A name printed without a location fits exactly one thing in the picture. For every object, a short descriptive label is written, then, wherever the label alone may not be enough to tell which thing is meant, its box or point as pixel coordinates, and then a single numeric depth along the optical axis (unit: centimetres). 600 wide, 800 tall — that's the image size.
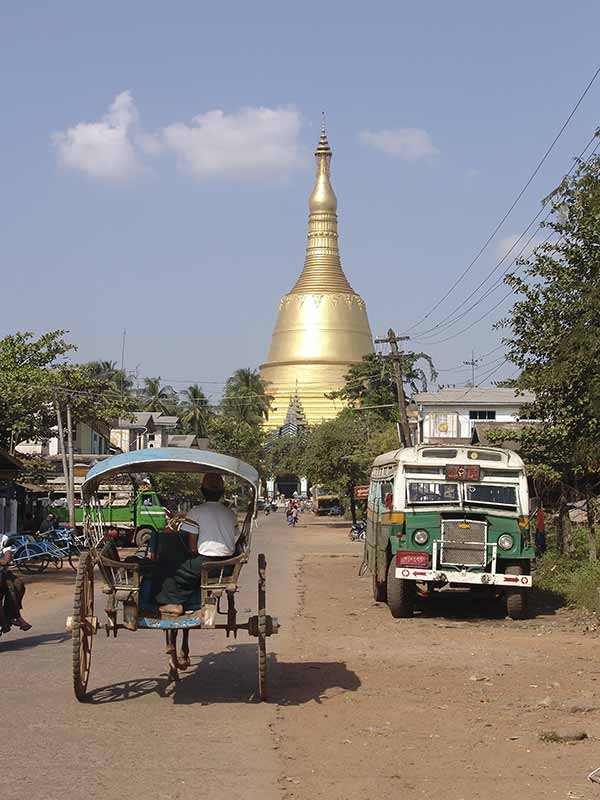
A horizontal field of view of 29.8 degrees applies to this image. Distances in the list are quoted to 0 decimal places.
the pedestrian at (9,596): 1262
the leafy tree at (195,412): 8875
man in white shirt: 941
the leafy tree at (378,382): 6425
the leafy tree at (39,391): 3312
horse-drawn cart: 909
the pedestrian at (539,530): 2684
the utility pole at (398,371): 3700
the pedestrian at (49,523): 3959
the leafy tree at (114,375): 8562
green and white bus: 1559
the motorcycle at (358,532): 4500
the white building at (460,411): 5709
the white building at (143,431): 6825
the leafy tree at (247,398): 9069
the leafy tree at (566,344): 1647
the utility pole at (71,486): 3576
